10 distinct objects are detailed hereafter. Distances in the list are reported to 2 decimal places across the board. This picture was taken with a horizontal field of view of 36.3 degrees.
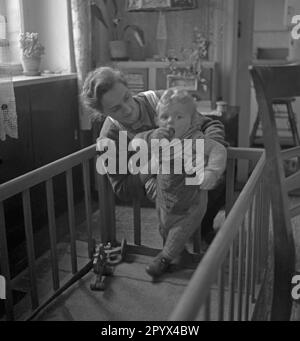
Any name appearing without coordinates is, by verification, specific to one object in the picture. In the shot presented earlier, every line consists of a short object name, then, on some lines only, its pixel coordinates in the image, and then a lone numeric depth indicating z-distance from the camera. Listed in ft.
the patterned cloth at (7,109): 6.08
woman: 5.26
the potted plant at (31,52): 8.18
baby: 5.08
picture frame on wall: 8.83
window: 8.20
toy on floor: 5.34
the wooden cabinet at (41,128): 6.97
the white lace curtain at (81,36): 8.59
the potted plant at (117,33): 9.59
